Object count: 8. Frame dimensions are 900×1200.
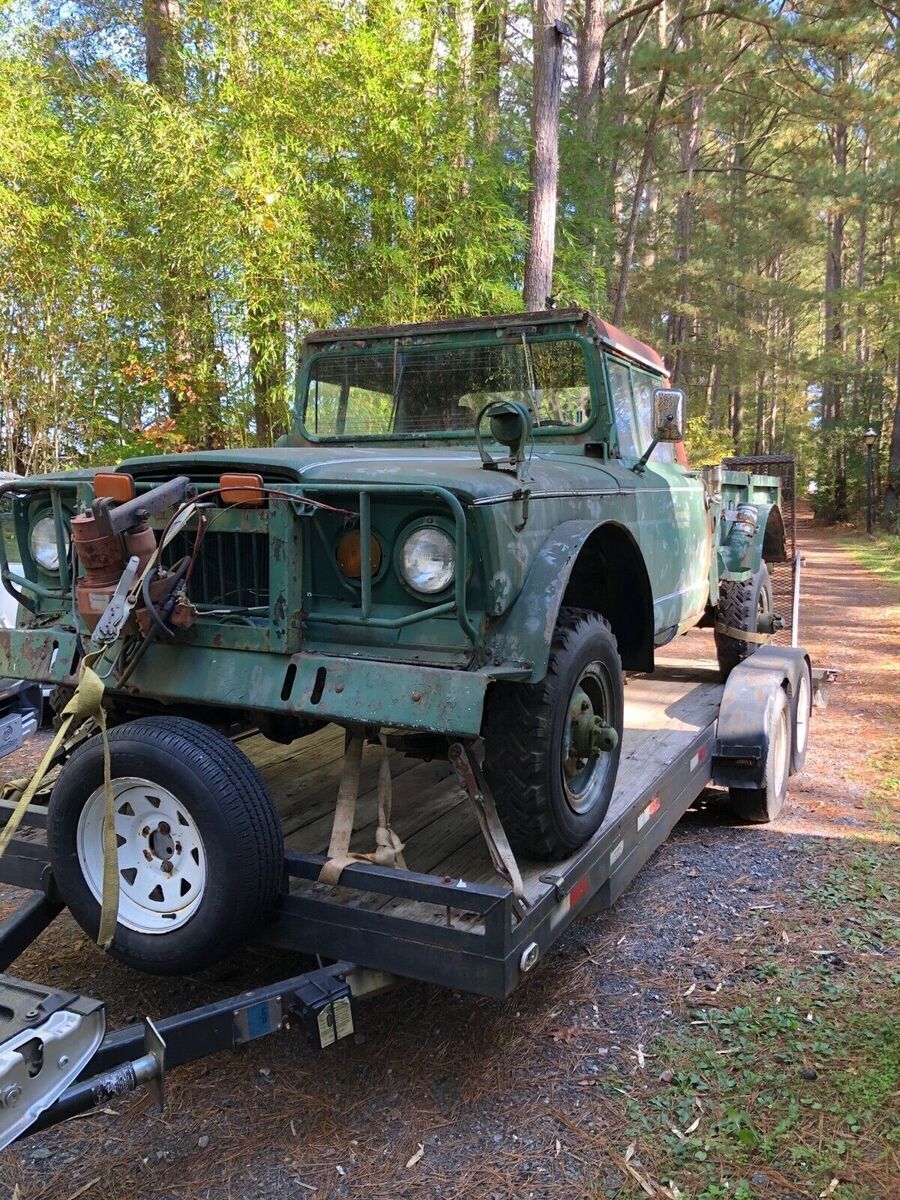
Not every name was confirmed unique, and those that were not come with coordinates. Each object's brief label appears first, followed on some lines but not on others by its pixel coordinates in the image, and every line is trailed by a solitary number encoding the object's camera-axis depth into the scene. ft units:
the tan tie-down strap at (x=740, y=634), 19.29
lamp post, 78.69
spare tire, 7.68
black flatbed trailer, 6.15
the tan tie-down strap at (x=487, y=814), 8.32
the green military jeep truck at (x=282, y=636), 7.91
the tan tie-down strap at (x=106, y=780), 7.20
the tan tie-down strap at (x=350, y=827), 8.22
